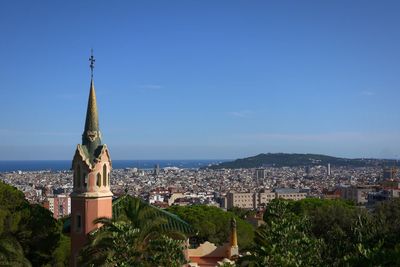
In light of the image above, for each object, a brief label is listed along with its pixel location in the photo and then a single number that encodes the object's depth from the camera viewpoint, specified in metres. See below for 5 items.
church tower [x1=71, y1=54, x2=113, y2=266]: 20.91
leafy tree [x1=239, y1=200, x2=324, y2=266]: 13.10
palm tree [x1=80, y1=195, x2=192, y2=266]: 13.24
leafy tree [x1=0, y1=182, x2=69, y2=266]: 22.98
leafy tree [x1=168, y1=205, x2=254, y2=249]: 38.91
